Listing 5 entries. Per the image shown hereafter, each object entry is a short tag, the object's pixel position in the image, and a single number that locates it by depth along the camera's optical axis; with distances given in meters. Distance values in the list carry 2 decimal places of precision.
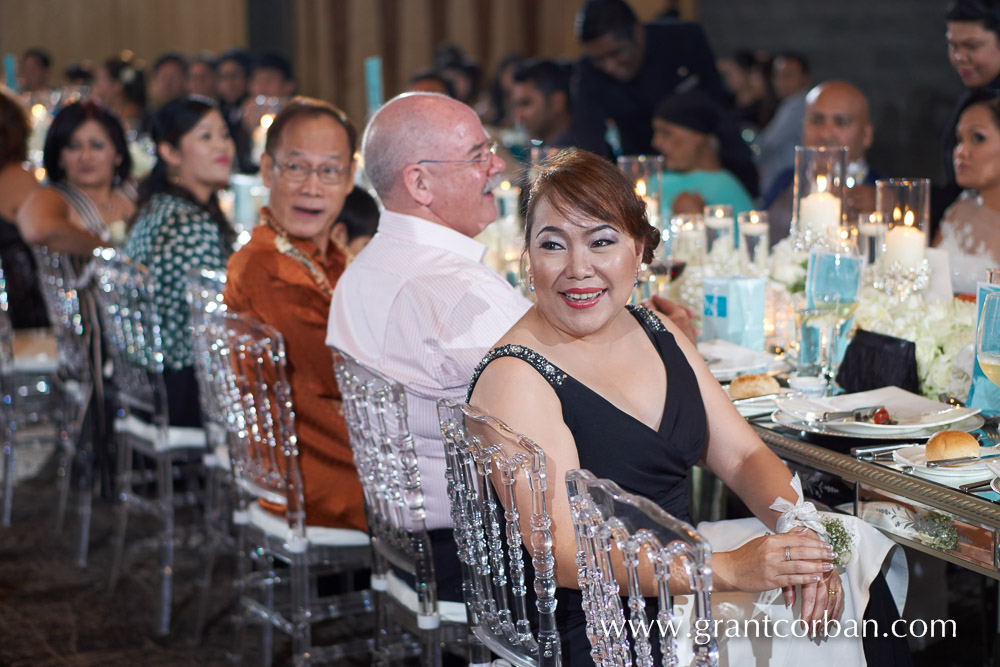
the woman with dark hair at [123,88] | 9.36
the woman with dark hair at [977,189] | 3.34
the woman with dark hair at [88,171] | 4.68
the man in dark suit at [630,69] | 5.54
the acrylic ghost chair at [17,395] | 4.38
